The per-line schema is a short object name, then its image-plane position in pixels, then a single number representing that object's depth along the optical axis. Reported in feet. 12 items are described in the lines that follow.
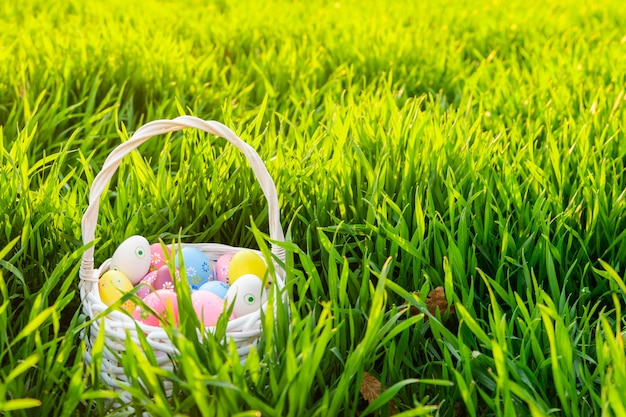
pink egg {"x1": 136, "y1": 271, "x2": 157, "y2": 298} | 4.46
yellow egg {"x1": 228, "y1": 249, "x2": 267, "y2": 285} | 4.48
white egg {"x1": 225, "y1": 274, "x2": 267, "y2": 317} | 4.11
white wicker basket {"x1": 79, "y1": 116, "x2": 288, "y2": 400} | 3.73
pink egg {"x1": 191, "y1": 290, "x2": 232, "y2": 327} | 4.04
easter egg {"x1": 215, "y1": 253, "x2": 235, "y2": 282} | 4.73
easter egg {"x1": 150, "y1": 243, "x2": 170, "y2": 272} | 4.70
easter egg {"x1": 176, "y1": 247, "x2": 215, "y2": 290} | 4.63
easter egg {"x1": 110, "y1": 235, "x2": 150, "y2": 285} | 4.46
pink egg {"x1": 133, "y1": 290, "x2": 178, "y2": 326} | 4.02
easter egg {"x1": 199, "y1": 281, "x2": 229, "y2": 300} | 4.40
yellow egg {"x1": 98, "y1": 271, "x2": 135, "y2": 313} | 4.19
